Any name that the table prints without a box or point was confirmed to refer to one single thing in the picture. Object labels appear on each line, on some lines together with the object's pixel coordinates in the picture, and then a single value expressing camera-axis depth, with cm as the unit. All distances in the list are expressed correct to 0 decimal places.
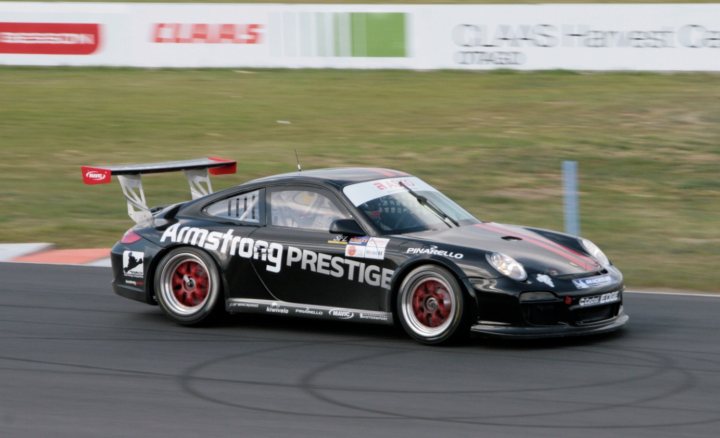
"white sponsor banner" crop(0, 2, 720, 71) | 4806
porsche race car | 1644
